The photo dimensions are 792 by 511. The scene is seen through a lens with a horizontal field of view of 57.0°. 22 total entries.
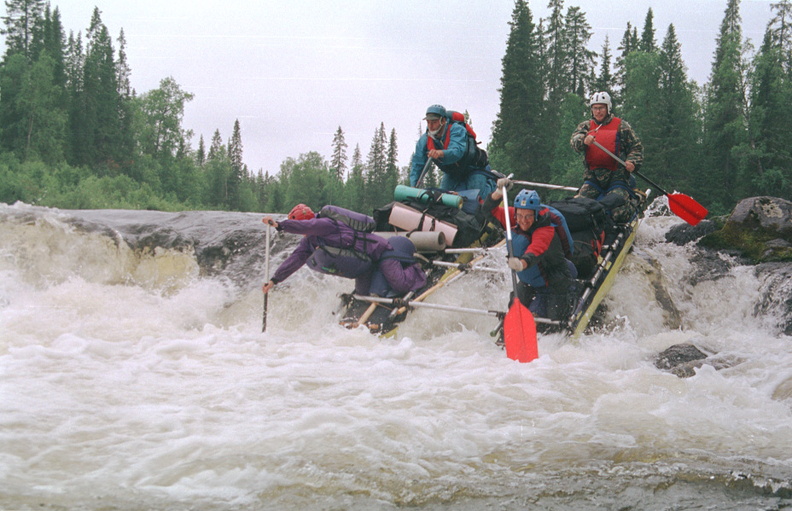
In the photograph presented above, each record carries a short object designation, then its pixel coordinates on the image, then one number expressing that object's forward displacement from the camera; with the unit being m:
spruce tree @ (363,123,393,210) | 69.75
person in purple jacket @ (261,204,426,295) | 7.91
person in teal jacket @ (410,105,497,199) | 9.45
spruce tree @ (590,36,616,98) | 45.88
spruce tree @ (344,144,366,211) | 77.43
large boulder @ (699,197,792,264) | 9.23
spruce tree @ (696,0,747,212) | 40.09
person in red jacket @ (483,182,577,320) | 7.05
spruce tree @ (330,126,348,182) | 100.44
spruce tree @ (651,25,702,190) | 39.06
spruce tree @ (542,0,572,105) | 50.78
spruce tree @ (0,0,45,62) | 61.21
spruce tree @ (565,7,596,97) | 52.41
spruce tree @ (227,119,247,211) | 76.25
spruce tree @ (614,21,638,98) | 53.97
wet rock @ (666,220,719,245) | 10.19
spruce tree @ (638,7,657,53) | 53.41
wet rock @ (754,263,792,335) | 8.09
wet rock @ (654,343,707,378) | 6.04
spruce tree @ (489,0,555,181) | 40.56
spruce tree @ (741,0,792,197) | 37.19
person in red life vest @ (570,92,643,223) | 8.97
